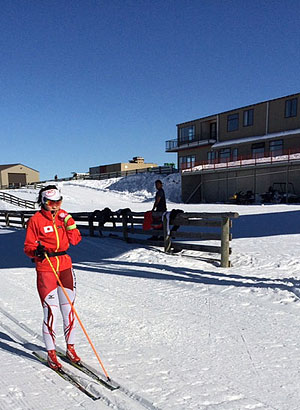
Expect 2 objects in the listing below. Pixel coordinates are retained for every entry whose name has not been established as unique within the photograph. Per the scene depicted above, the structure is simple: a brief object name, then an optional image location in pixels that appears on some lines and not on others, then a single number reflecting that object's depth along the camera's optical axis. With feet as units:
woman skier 10.70
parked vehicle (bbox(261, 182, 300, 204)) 88.07
